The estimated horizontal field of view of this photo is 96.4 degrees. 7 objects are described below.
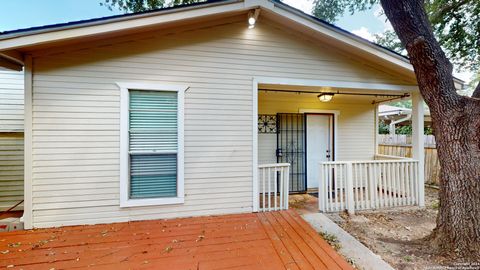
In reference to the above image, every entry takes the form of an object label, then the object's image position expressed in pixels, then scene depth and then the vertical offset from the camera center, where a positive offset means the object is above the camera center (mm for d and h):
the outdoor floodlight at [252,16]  3516 +2040
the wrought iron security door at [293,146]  5457 -169
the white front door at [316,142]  5758 -76
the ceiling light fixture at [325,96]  4895 +996
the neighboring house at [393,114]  8820 +1076
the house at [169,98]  3064 +664
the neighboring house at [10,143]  3828 -44
